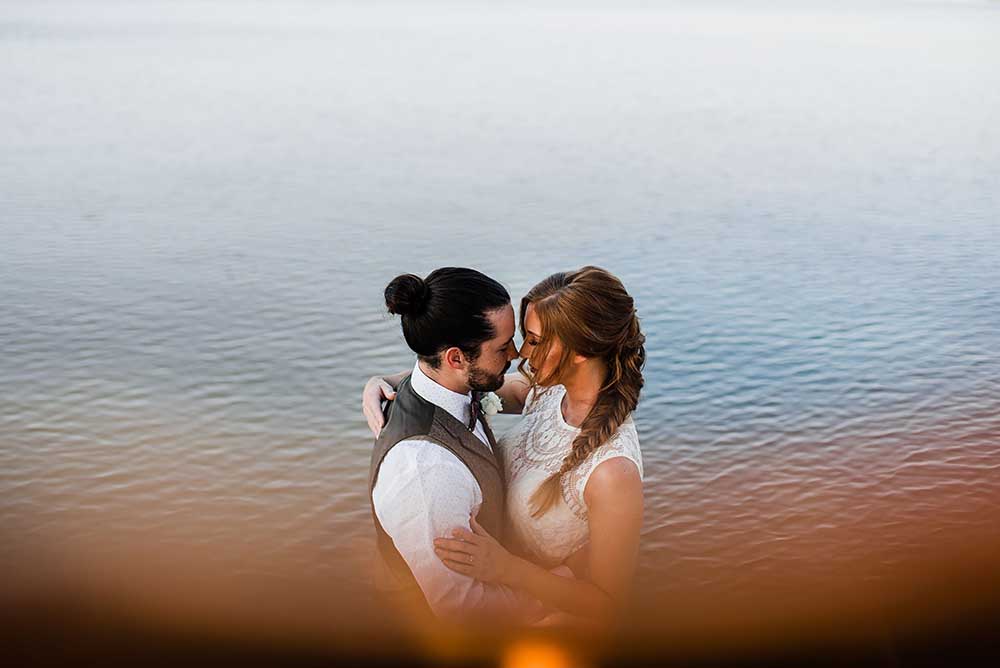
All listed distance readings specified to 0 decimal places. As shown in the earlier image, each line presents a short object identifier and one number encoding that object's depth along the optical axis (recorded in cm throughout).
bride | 334
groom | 324
